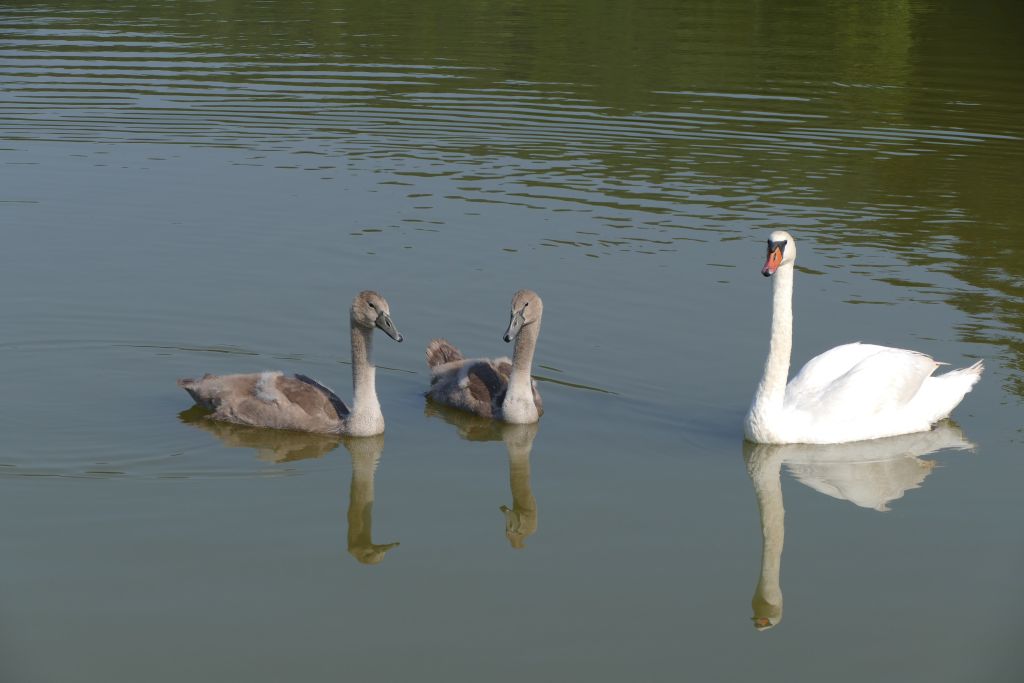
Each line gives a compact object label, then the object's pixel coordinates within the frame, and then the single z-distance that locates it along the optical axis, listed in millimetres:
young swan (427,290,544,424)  11703
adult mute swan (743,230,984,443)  11125
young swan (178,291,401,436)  11336
